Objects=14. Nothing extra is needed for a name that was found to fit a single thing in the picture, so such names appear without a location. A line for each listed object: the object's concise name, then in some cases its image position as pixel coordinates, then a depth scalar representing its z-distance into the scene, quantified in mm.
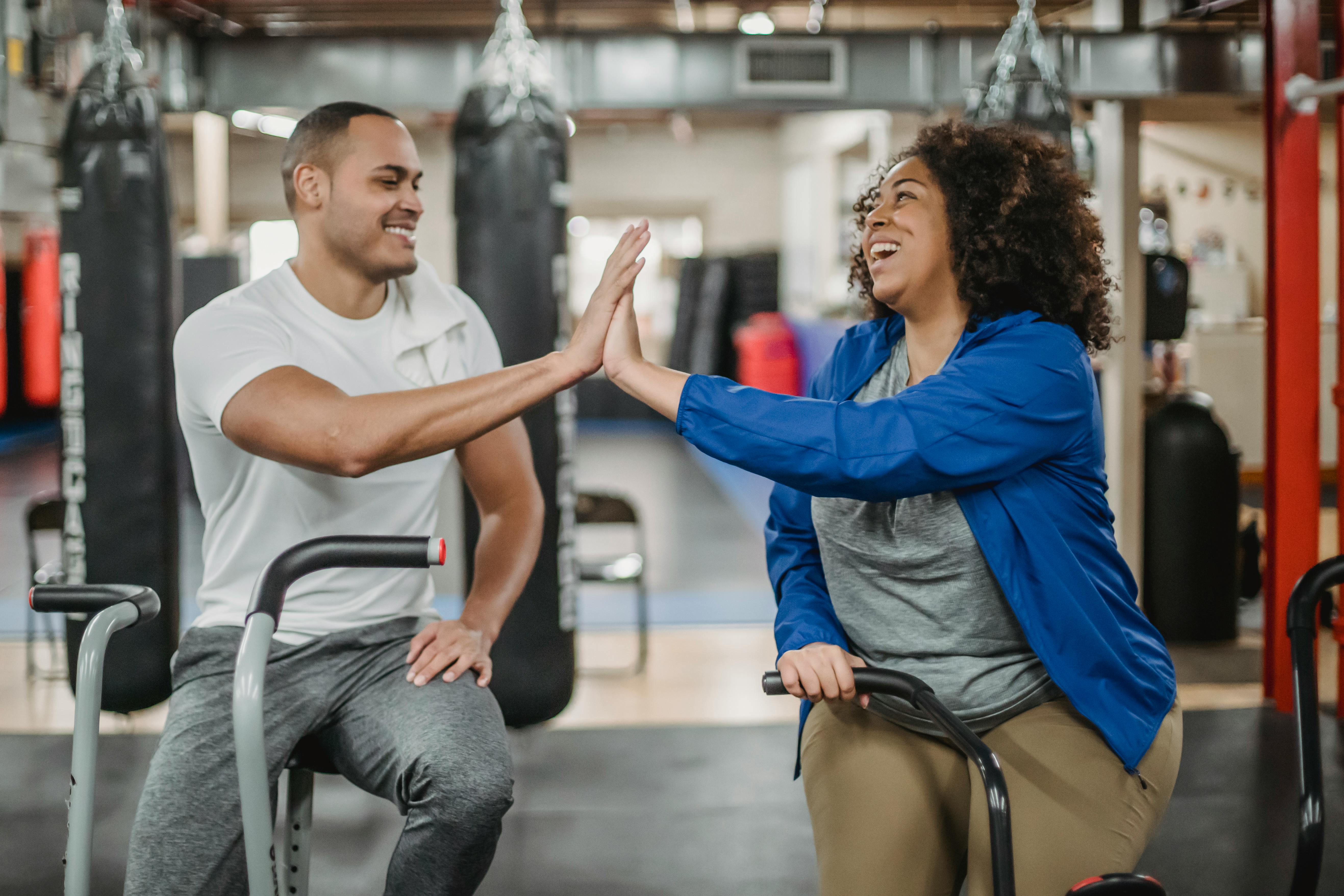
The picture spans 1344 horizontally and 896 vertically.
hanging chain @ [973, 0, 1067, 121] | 2961
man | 1598
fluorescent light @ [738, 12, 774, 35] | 5309
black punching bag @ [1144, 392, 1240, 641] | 4172
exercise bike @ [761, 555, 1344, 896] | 1257
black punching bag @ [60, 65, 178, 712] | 2805
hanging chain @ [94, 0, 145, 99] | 2660
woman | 1477
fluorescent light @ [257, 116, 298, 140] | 9688
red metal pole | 3367
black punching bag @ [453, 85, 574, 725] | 2775
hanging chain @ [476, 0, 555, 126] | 2679
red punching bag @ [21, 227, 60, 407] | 9953
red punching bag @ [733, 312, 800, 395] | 10664
